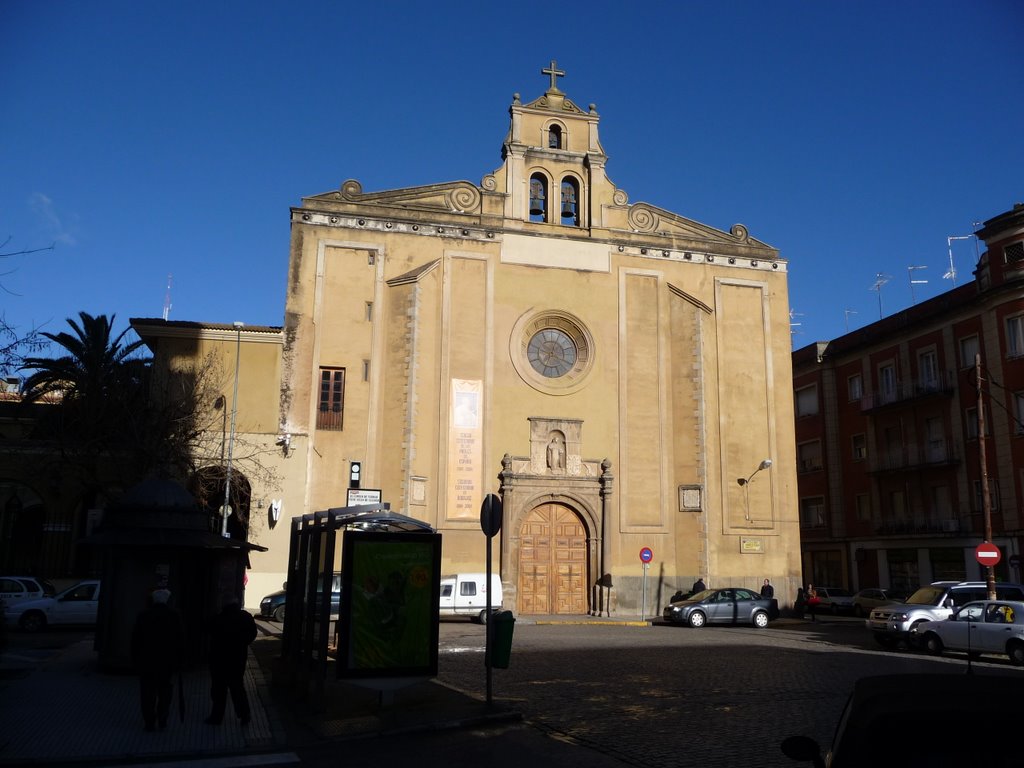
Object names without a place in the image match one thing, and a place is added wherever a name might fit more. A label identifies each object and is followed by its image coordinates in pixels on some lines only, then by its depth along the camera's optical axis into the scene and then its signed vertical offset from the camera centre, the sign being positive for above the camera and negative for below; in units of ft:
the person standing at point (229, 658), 32.89 -3.91
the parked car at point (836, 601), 123.85 -5.67
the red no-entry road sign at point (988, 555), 73.56 +0.60
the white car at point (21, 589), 80.71 -3.82
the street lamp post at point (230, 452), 89.20 +9.93
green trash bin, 38.24 -3.70
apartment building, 112.06 +17.93
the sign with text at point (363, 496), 88.63 +5.56
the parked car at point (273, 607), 86.53 -5.33
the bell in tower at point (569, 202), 109.19 +42.80
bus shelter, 34.96 -0.95
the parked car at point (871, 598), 117.29 -4.92
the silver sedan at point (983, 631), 60.34 -4.81
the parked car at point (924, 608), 67.62 -3.53
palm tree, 94.73 +19.89
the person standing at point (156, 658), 31.68 -3.81
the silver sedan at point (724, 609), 89.12 -5.06
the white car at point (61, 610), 77.61 -5.38
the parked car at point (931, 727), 10.47 -1.95
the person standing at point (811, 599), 101.75 -4.58
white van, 89.04 -4.05
